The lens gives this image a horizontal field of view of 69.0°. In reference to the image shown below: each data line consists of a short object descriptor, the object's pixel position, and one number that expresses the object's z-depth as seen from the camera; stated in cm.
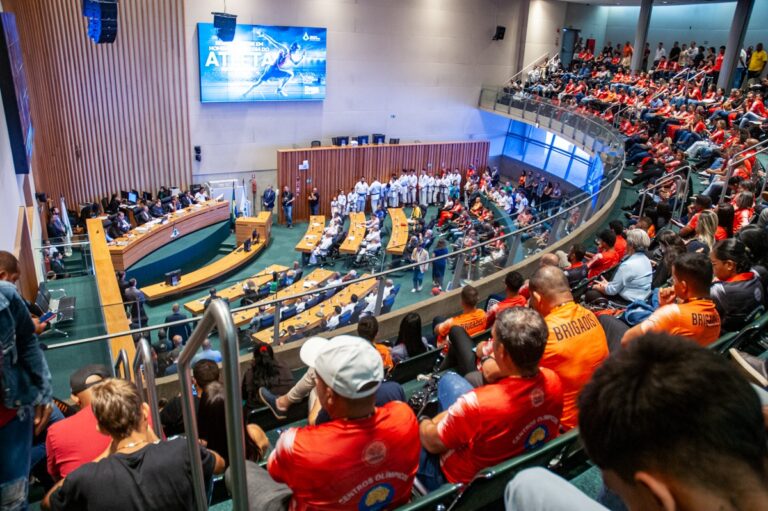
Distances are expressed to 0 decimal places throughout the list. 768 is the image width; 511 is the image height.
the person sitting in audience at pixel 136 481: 176
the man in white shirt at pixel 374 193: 1891
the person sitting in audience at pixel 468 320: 429
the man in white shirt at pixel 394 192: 1930
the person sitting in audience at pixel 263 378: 369
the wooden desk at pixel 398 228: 1466
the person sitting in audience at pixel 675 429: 77
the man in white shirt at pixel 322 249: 1332
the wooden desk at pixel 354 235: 1386
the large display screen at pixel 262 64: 1580
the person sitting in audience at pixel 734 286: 342
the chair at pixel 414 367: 391
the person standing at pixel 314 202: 1786
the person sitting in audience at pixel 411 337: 451
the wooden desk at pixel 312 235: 1399
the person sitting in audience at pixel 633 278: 442
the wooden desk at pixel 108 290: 485
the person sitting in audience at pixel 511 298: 429
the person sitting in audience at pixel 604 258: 564
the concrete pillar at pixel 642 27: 1825
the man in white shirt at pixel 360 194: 1856
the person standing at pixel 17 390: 207
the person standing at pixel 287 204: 1720
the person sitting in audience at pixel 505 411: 217
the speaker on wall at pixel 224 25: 1346
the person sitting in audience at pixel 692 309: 283
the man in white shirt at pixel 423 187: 1978
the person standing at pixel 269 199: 1700
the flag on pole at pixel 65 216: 1234
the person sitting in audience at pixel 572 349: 264
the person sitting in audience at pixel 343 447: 183
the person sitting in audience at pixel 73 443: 228
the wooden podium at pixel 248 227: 1455
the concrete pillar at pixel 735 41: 1519
